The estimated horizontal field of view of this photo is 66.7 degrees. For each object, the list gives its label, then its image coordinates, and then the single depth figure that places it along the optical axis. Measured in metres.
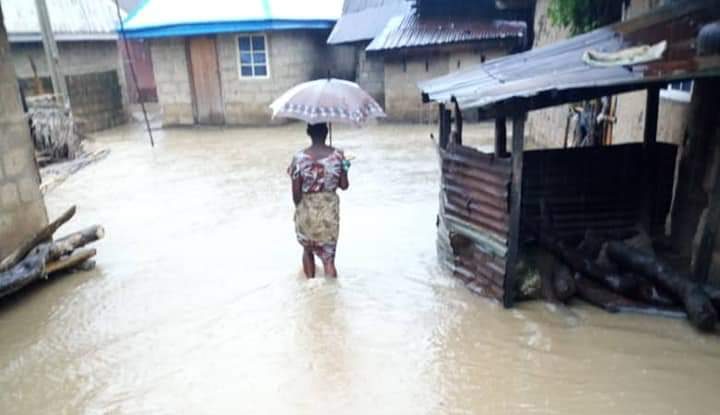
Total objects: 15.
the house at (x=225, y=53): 16.03
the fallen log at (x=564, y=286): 4.64
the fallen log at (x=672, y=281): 4.09
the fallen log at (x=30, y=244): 5.28
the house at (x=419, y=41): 15.10
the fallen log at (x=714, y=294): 4.17
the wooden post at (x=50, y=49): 13.00
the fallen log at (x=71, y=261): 5.71
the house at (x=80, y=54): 15.38
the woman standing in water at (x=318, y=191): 4.91
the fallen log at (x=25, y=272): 5.01
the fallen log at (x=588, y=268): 4.57
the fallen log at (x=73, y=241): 5.75
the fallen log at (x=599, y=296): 4.53
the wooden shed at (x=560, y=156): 3.97
